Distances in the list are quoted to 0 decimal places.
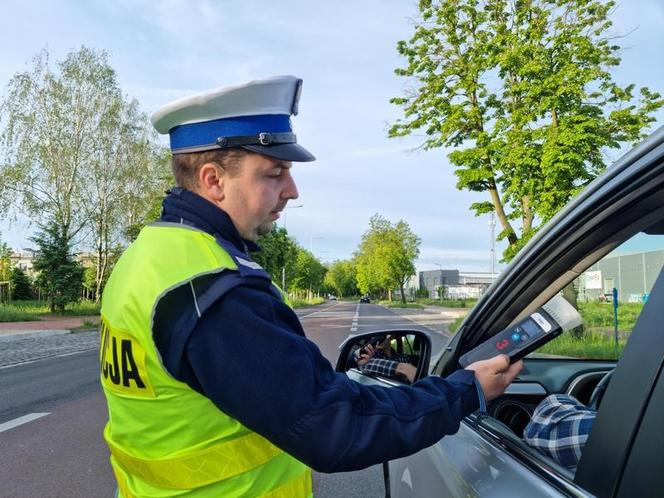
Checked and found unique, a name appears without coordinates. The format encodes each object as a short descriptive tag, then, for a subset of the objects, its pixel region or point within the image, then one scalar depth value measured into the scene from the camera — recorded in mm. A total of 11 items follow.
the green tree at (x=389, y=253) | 71562
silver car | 977
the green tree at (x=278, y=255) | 45075
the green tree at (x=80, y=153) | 34875
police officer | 1053
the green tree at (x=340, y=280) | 139375
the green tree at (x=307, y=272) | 85938
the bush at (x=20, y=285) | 53875
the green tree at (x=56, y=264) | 32156
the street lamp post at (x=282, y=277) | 57853
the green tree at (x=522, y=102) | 14711
